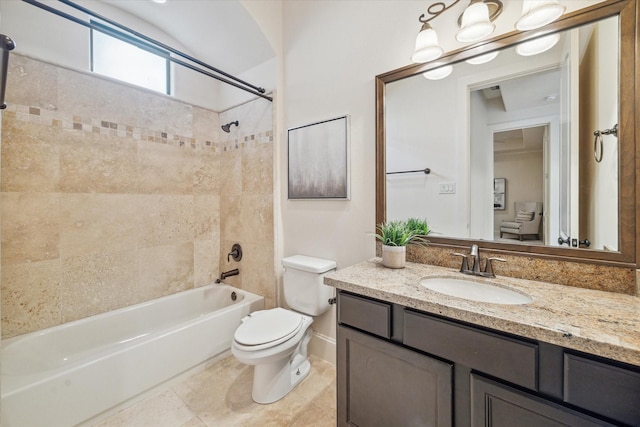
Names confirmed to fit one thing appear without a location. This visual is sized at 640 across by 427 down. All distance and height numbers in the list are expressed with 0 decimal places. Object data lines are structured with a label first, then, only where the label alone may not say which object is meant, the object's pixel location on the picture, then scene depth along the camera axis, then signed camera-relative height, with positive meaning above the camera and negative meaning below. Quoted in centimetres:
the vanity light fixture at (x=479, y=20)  105 +82
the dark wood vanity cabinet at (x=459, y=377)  69 -56
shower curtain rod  128 +102
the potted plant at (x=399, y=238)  140 -16
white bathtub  129 -92
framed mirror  104 +33
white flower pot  139 -26
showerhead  256 +82
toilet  151 -76
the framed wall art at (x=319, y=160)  183 +37
